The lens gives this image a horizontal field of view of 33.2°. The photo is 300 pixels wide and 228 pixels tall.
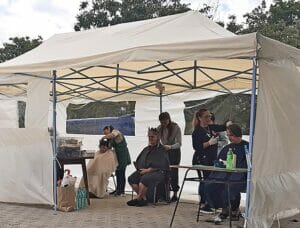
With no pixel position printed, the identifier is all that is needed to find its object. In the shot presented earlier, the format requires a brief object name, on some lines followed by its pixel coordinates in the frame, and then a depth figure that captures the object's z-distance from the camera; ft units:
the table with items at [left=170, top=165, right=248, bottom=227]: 17.93
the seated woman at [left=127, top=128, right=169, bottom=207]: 24.52
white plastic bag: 22.91
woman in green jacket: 28.94
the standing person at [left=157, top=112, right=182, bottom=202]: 26.21
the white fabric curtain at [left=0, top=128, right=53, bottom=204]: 23.58
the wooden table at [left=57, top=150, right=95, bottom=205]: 24.72
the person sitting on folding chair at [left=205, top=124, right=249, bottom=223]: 19.67
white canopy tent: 16.58
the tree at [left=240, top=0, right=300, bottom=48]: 64.80
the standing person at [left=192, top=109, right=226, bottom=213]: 23.95
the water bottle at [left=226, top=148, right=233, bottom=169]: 18.94
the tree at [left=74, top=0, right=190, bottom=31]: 75.56
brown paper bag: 22.94
